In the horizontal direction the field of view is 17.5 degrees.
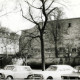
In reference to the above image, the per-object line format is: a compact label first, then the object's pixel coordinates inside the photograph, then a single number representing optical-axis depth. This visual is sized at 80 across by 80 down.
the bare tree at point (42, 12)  31.98
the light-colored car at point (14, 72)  24.23
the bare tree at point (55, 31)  53.37
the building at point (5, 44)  68.62
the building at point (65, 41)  55.84
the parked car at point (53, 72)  22.28
